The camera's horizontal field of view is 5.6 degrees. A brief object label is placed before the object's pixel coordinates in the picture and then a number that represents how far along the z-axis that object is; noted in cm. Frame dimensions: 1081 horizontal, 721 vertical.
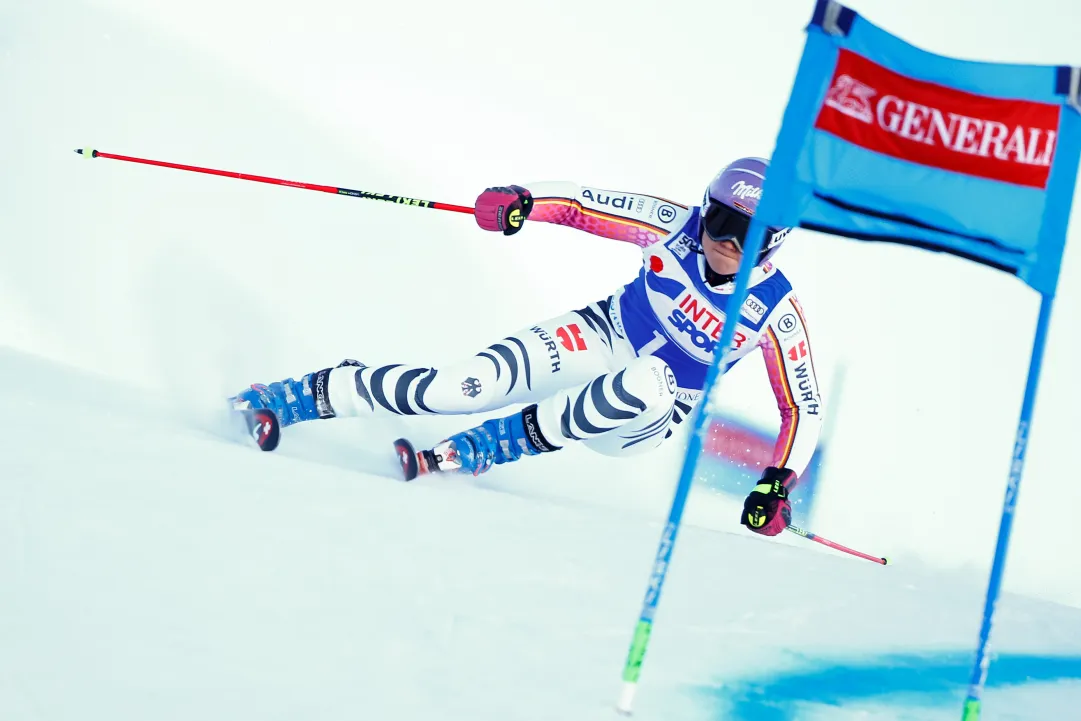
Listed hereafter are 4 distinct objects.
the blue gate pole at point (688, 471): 2628
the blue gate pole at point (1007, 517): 2649
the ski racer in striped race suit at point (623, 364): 2814
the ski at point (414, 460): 2816
